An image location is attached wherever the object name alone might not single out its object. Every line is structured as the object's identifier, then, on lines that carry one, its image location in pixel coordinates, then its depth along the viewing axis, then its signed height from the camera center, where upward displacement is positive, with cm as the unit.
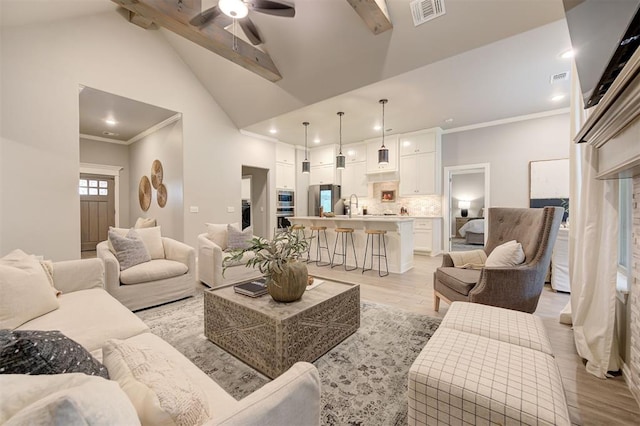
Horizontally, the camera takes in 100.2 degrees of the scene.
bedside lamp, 909 +7
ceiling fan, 271 +214
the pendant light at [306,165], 593 +100
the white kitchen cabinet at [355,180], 730 +81
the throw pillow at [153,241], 338 -41
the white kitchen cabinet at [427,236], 615 -62
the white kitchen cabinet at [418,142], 609 +157
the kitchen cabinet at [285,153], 727 +156
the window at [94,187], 668 +58
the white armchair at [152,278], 271 -75
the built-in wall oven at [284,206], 726 +9
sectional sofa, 48 -47
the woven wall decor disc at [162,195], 579 +31
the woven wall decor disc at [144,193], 638 +40
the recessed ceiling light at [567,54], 309 +181
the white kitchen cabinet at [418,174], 614 +82
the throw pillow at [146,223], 417 -22
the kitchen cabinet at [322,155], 752 +155
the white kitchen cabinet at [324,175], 754 +98
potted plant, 189 -41
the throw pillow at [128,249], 291 -44
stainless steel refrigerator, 747 +34
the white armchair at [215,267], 344 -78
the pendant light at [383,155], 475 +96
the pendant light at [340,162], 546 +96
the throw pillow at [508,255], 223 -40
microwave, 728 +32
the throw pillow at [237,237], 372 -39
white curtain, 181 -38
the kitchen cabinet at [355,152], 724 +157
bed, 752 -65
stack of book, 206 -63
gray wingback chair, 210 -55
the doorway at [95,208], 670 +3
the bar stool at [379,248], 444 -67
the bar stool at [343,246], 480 -70
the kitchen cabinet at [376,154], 661 +140
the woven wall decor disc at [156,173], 592 +81
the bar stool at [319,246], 524 -75
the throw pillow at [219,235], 382 -37
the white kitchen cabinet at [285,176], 728 +93
